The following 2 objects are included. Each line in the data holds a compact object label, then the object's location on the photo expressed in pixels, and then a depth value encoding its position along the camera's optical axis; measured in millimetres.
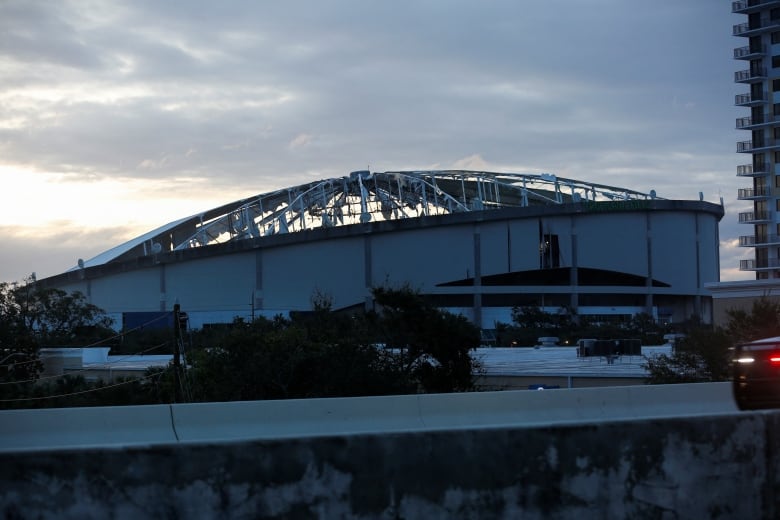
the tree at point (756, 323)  37781
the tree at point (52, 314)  81931
